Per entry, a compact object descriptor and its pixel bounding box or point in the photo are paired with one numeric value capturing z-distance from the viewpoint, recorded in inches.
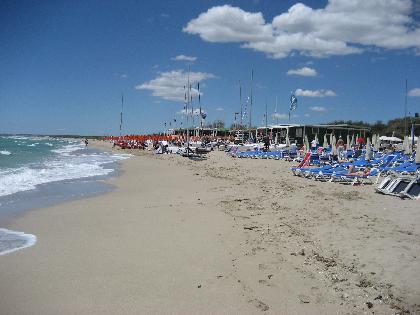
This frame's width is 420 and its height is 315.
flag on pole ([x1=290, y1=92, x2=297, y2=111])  1577.3
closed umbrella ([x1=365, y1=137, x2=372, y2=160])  705.0
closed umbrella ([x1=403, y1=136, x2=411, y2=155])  909.0
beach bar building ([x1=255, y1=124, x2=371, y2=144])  2000.5
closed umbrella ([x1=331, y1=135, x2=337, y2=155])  822.4
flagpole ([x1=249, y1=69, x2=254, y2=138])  1861.5
